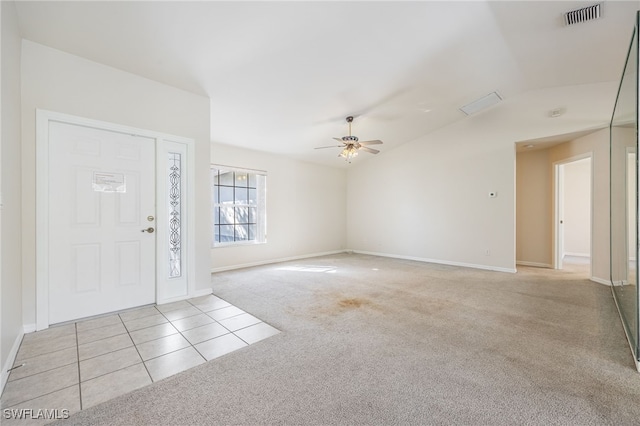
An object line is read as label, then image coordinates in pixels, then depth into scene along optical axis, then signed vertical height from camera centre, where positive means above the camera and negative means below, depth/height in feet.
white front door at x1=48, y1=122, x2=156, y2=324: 8.94 -0.32
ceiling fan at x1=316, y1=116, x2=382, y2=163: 14.56 +3.69
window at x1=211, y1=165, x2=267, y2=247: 18.28 +0.45
